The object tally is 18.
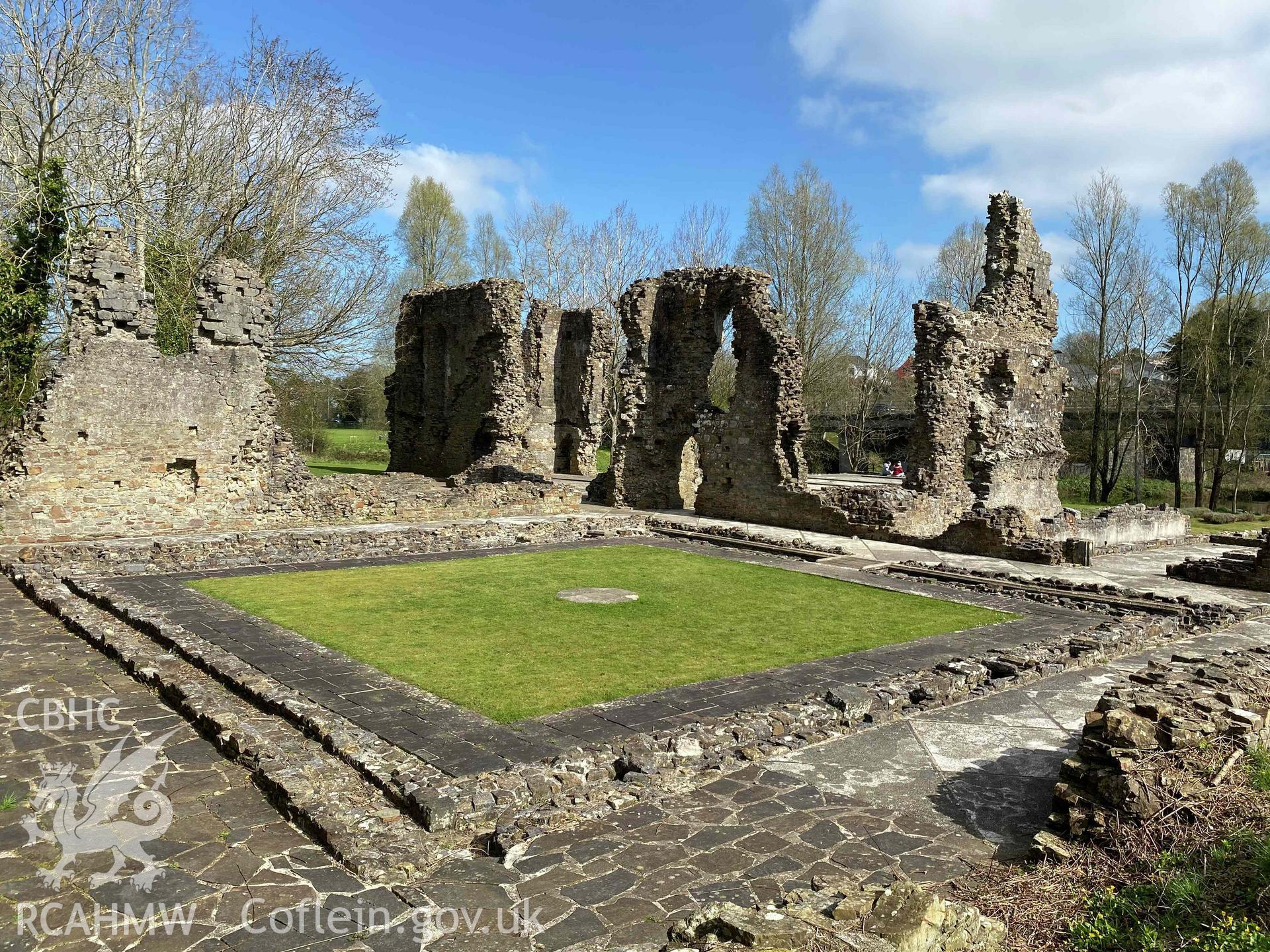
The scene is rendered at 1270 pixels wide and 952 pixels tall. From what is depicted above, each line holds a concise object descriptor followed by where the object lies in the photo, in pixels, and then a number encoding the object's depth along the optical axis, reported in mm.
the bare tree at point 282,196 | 24766
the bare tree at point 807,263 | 40000
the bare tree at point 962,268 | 44250
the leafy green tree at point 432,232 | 53500
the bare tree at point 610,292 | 42406
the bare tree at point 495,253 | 55438
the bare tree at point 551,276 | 44188
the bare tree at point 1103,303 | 34656
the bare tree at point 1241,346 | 33375
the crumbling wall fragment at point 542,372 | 38094
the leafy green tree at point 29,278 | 18656
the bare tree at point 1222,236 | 32878
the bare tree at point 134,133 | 21453
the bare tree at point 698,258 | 41438
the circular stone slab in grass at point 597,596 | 11867
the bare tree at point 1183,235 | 33656
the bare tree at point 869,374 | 42906
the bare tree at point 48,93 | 19531
